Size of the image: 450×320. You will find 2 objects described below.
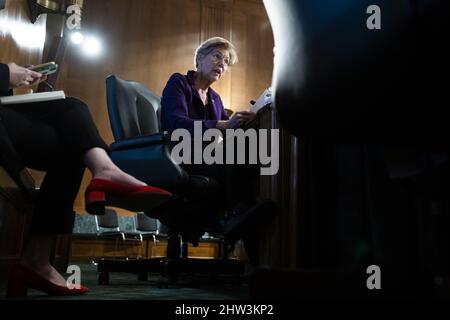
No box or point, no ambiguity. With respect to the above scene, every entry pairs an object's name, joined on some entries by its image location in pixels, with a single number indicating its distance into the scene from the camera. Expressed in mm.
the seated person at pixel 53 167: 1206
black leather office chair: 1648
